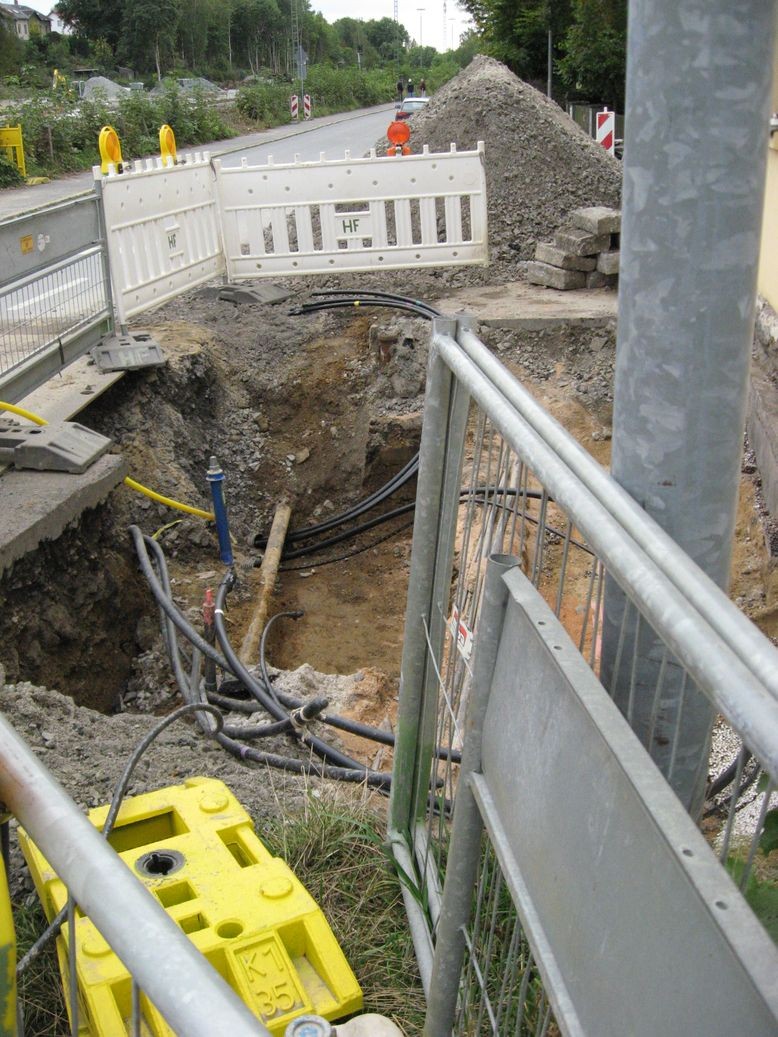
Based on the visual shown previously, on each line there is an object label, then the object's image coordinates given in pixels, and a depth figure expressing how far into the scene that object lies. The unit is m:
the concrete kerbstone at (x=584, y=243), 9.96
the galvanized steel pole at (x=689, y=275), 1.40
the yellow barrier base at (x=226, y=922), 2.26
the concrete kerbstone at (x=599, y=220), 9.85
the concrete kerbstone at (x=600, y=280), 10.19
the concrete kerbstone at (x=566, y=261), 10.04
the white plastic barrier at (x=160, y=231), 8.05
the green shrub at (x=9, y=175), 22.41
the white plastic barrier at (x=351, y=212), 10.25
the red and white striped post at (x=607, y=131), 17.41
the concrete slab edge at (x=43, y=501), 5.03
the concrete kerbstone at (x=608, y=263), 9.97
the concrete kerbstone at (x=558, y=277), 10.09
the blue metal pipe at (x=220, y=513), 6.76
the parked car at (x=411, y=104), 41.38
